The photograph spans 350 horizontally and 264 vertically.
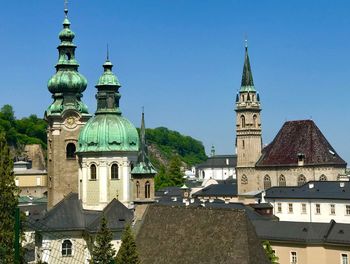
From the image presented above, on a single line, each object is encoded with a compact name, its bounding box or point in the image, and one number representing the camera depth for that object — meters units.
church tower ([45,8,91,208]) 68.44
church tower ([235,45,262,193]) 101.56
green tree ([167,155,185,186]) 145.75
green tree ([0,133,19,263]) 32.17
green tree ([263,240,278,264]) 52.70
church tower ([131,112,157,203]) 50.72
